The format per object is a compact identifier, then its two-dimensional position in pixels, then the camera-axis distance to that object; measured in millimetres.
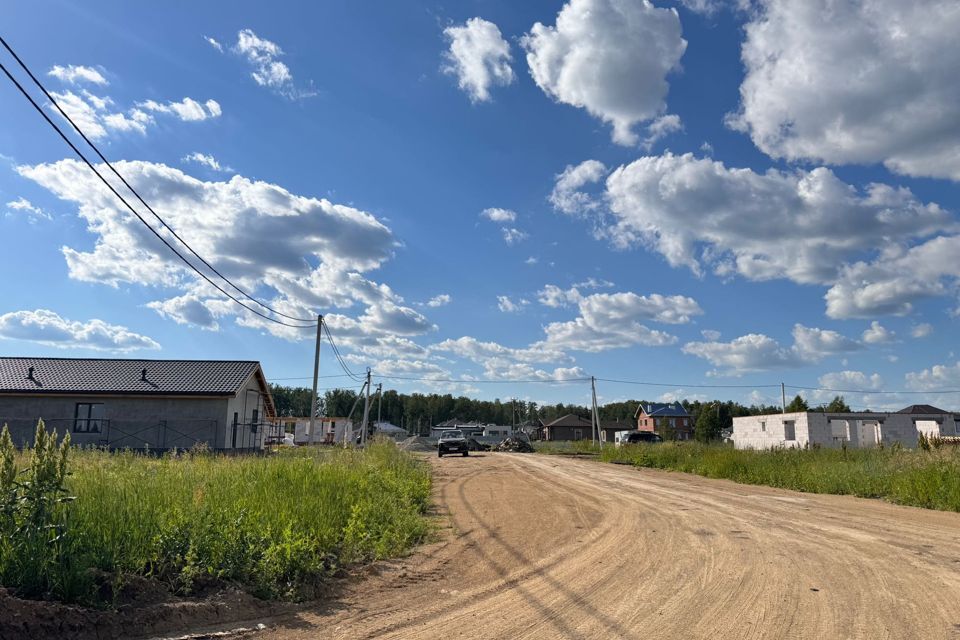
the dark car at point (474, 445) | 59312
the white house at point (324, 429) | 59494
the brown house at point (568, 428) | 115375
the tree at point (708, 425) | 68650
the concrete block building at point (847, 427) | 39719
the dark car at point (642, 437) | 47175
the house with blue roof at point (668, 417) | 103875
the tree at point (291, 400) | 138750
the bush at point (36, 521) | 5074
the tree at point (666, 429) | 78331
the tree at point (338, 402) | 116625
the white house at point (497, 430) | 94800
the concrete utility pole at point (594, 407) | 58794
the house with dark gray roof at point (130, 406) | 30516
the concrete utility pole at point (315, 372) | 27972
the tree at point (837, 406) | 70188
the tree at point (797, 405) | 67525
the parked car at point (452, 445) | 42312
